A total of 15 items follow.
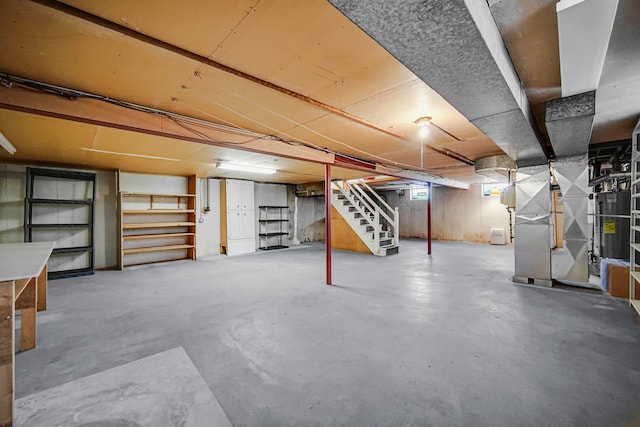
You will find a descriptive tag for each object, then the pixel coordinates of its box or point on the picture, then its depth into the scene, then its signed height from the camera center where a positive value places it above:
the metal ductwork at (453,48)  1.02 +0.82
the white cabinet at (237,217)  7.04 -0.06
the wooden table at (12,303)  1.35 -0.57
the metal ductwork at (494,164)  4.68 +0.92
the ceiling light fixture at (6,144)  3.12 +0.91
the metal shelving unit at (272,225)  8.23 -0.35
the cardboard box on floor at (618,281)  3.40 -0.89
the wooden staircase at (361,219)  6.98 -0.13
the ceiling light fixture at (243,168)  5.18 +1.00
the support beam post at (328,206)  4.21 +0.14
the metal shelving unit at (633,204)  2.66 +0.10
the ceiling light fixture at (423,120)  2.82 +1.03
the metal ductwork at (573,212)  3.77 +0.03
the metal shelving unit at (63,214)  4.59 +0.02
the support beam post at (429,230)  6.93 -0.42
